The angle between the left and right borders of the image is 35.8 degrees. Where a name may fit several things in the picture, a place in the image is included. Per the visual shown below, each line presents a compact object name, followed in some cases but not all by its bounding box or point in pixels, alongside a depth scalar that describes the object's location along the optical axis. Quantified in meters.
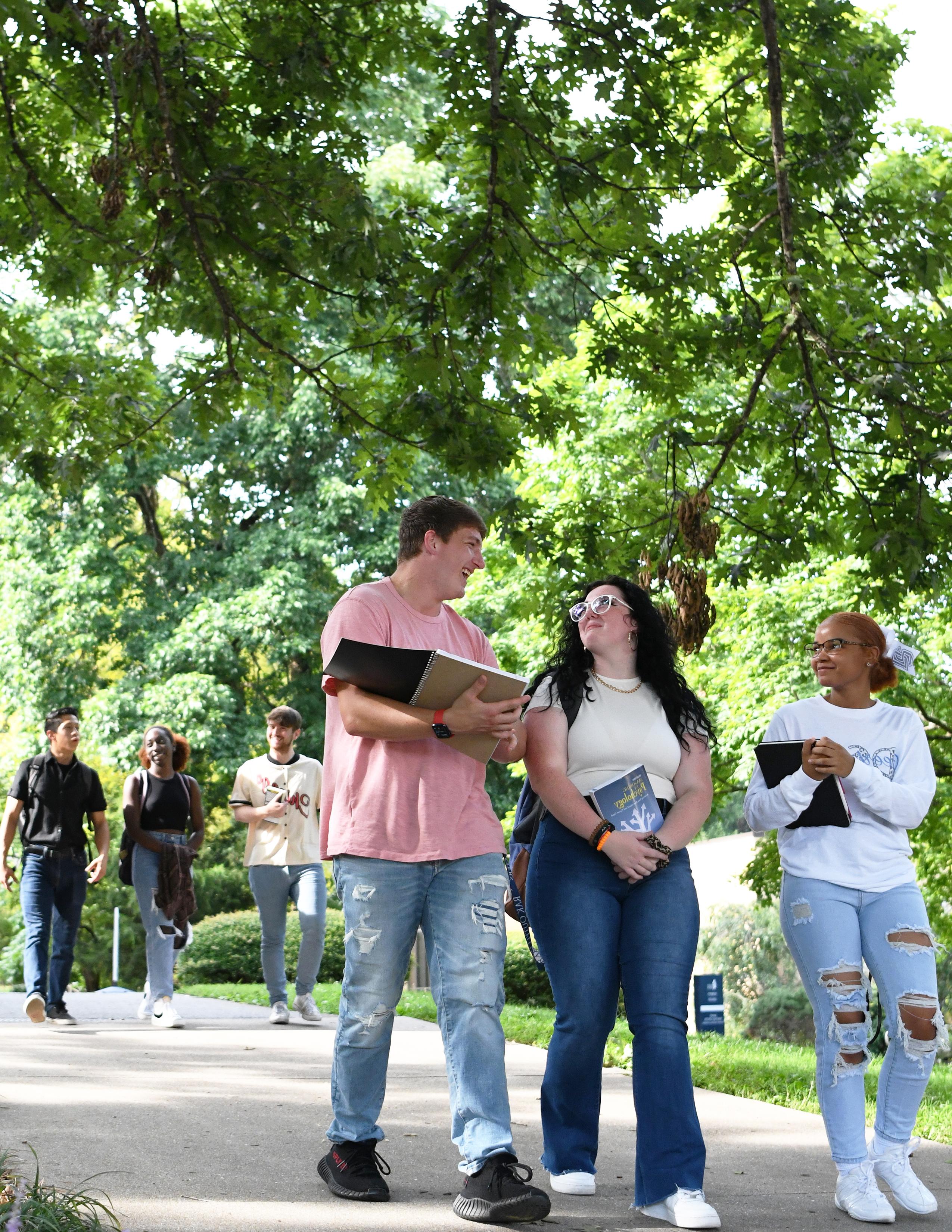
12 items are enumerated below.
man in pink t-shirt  4.44
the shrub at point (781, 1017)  24.05
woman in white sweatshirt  4.80
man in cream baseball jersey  9.95
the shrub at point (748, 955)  25.16
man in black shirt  9.88
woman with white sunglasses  4.39
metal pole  24.62
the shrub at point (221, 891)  25.45
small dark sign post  14.16
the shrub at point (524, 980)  19.59
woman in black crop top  9.94
